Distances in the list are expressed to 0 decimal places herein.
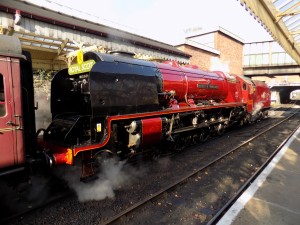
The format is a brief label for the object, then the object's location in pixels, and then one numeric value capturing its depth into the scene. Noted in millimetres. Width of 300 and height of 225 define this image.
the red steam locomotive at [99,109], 3814
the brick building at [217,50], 23688
